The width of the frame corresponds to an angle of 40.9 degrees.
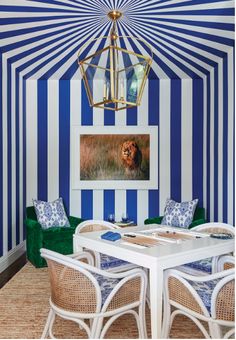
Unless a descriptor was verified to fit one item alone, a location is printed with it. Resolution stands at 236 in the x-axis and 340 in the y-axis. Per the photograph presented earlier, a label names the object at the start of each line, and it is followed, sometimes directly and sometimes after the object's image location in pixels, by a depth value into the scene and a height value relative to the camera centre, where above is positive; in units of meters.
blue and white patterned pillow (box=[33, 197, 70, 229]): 4.83 -0.80
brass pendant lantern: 2.48 +0.70
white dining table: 2.15 -0.68
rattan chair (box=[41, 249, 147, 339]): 2.11 -0.90
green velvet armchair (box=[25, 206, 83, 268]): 4.43 -1.10
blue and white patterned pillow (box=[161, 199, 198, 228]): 4.73 -0.77
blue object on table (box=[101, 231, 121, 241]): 2.71 -0.64
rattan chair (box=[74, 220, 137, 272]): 3.12 -0.99
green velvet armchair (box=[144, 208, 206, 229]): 4.91 -0.85
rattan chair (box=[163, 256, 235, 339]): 1.98 -0.92
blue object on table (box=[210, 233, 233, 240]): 2.72 -0.64
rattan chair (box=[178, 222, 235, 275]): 2.97 -0.96
